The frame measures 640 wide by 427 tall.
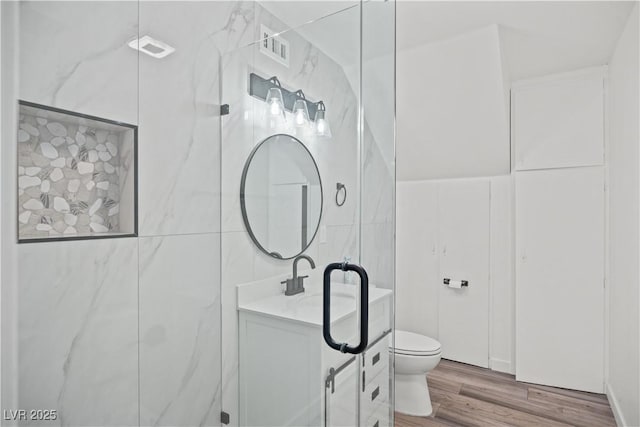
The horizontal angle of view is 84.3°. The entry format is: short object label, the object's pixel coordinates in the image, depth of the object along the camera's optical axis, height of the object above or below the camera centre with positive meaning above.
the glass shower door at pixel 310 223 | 1.20 -0.02
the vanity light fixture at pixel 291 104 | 1.23 +0.41
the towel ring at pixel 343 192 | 1.21 +0.09
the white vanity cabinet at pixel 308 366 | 1.27 -0.57
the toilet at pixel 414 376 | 2.32 -1.07
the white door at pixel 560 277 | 2.62 -0.45
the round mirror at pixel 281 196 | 1.26 +0.08
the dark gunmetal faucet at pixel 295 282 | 1.28 -0.24
